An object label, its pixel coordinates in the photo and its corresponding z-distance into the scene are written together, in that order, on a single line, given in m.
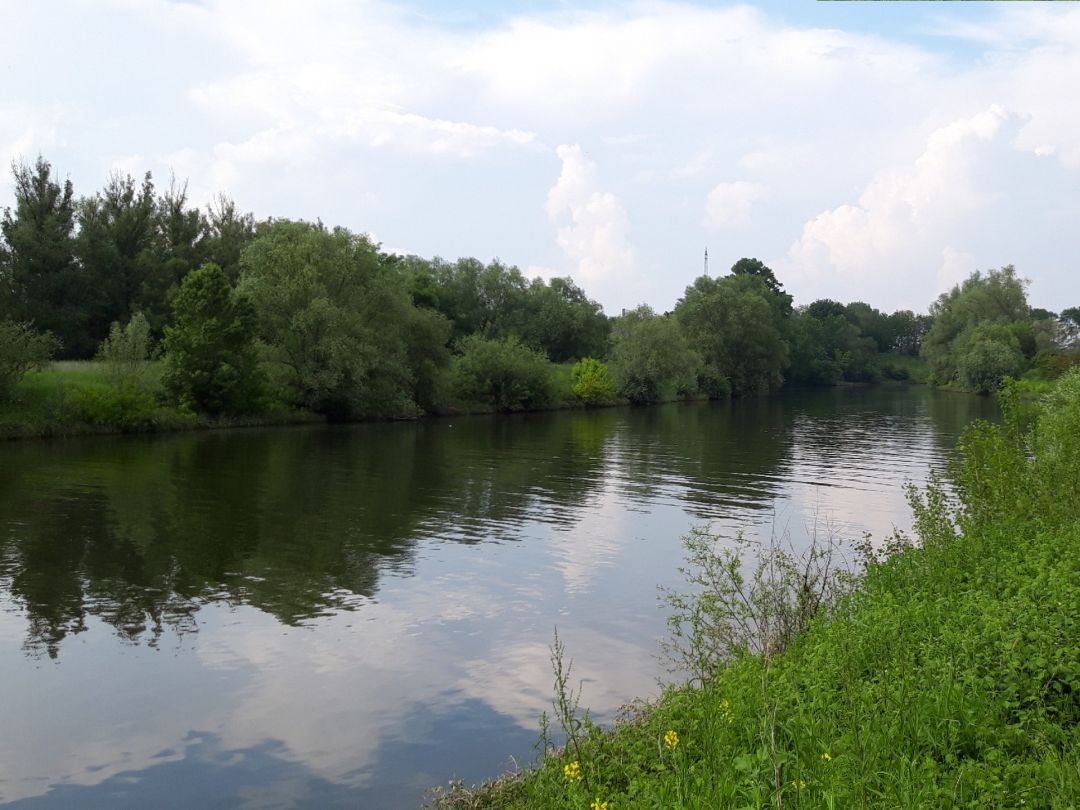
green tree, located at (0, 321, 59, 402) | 43.88
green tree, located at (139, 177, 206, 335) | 62.56
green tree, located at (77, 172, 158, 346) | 59.50
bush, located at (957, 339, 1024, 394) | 106.38
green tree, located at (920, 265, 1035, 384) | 126.88
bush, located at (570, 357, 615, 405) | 85.94
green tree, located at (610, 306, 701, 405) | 91.31
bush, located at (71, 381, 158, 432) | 46.38
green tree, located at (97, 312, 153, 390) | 48.25
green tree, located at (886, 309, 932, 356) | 192.88
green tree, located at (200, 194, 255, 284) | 72.19
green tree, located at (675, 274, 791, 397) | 107.50
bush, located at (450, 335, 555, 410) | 72.75
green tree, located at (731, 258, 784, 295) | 141.62
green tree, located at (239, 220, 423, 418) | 57.81
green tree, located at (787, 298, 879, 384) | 139.12
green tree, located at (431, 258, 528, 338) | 95.50
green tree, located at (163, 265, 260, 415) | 51.50
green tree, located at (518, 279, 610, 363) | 98.88
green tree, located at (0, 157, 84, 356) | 55.62
